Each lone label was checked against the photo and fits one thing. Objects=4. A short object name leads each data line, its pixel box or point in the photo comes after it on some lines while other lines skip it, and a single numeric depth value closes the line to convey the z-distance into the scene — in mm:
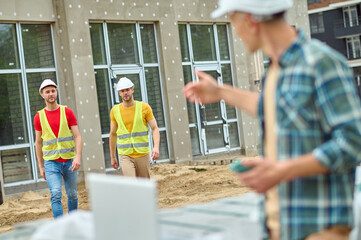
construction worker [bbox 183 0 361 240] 2242
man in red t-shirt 9398
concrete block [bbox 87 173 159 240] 2154
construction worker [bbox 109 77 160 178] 9734
